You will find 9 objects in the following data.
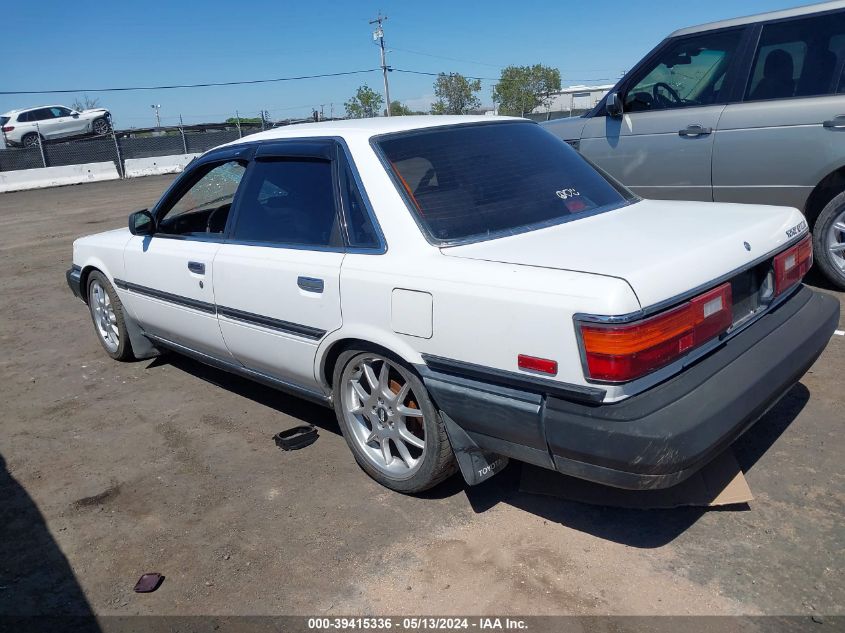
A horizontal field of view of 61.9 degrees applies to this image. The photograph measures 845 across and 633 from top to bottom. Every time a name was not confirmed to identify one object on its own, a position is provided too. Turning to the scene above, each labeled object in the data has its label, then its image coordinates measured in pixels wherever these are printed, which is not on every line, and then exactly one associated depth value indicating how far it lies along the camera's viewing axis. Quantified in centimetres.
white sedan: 237
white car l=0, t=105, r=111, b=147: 2606
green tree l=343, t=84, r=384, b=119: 6594
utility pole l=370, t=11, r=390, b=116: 5638
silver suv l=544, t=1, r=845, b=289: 515
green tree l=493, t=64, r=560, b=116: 6975
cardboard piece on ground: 291
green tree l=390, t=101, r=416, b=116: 6203
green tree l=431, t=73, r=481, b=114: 7156
